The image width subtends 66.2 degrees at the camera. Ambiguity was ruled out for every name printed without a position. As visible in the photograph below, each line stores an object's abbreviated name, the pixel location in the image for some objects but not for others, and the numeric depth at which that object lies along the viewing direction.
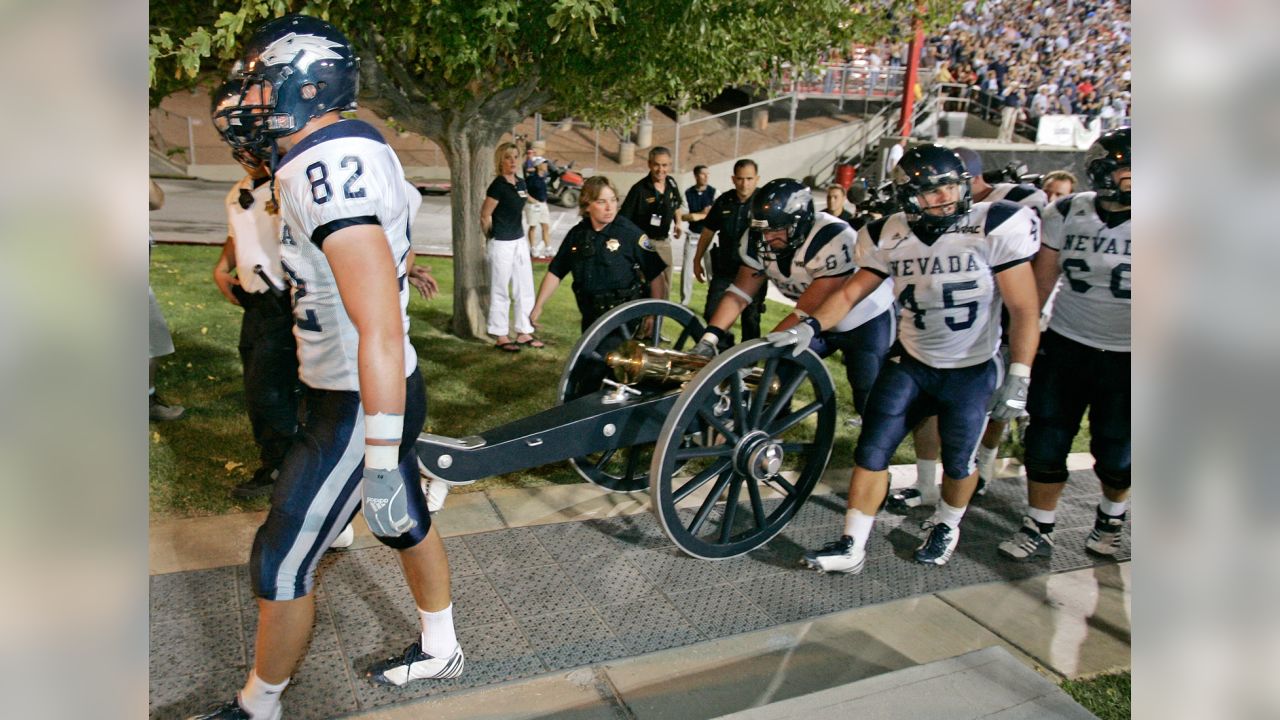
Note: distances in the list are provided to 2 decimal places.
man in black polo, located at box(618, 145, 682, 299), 8.17
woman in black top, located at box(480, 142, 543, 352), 8.23
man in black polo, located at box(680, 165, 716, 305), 10.44
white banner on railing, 23.02
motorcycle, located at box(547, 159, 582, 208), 20.95
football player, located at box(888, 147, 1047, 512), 5.11
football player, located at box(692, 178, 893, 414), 4.66
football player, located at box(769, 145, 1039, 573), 4.03
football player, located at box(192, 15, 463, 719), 2.45
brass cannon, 3.95
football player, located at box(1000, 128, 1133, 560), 4.20
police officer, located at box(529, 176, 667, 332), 5.75
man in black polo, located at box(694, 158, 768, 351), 6.17
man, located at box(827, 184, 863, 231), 9.22
